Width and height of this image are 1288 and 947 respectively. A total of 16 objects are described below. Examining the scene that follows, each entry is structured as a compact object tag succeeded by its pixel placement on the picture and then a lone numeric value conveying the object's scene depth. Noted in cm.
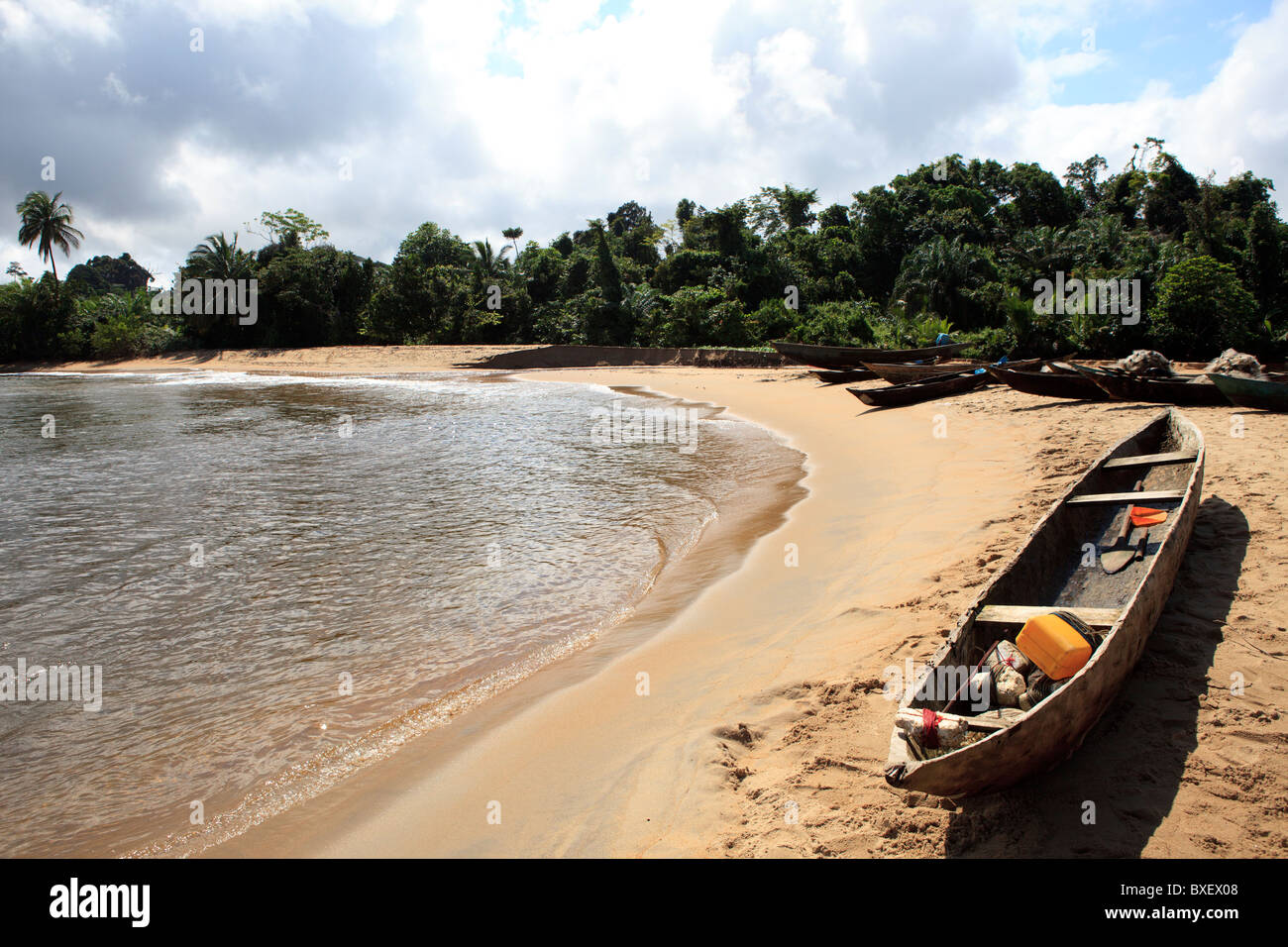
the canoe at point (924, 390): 1467
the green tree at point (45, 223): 4675
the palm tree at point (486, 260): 4221
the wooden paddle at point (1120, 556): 496
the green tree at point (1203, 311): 1895
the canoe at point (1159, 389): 1074
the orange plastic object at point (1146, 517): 530
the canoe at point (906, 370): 1711
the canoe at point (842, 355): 2036
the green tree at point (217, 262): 4128
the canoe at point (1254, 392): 945
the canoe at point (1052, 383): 1241
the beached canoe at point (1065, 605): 267
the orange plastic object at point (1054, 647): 326
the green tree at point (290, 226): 4394
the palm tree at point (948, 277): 2780
